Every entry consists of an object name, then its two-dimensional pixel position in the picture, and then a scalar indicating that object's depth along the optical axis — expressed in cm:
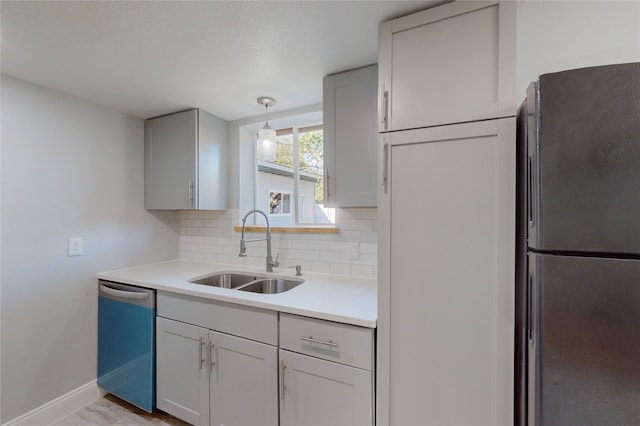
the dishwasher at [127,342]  182
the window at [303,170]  232
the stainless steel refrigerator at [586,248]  71
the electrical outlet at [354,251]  193
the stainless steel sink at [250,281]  199
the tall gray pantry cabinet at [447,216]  99
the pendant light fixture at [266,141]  194
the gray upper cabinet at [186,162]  218
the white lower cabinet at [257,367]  124
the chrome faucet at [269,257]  211
